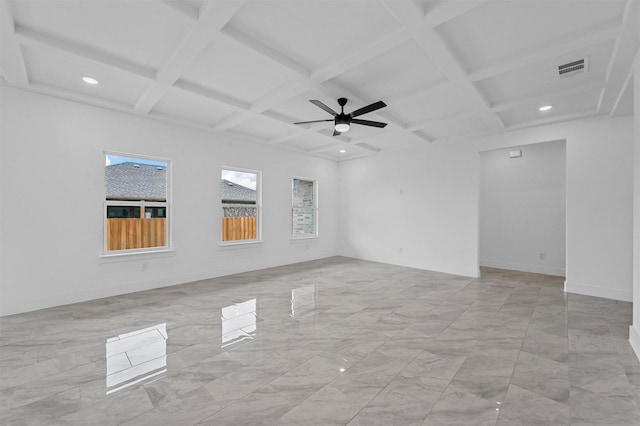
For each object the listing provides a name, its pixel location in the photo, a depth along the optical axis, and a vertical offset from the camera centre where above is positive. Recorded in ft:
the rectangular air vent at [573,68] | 10.11 +5.32
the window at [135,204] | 14.87 +0.41
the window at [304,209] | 24.56 +0.25
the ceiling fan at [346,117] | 12.03 +4.36
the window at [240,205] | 19.74 +0.50
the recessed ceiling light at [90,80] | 11.61 +5.44
